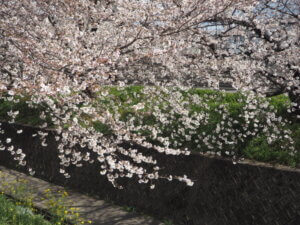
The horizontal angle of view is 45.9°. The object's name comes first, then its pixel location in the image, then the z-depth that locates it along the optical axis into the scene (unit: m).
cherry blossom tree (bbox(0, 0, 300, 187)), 5.25
